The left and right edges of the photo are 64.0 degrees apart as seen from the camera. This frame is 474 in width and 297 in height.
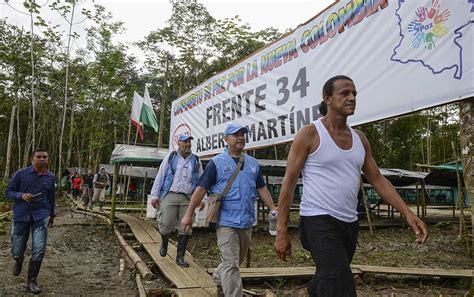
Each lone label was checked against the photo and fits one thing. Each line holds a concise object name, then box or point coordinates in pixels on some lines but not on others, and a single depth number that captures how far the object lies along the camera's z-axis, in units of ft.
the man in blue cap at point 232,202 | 11.48
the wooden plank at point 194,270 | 14.86
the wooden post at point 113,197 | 31.49
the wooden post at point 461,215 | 25.50
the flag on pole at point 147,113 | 37.49
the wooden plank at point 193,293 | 13.07
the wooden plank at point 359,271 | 16.16
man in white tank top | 7.75
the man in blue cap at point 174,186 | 18.85
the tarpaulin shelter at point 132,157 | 32.76
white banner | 11.78
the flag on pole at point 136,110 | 37.47
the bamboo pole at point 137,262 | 16.55
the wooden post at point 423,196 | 45.88
